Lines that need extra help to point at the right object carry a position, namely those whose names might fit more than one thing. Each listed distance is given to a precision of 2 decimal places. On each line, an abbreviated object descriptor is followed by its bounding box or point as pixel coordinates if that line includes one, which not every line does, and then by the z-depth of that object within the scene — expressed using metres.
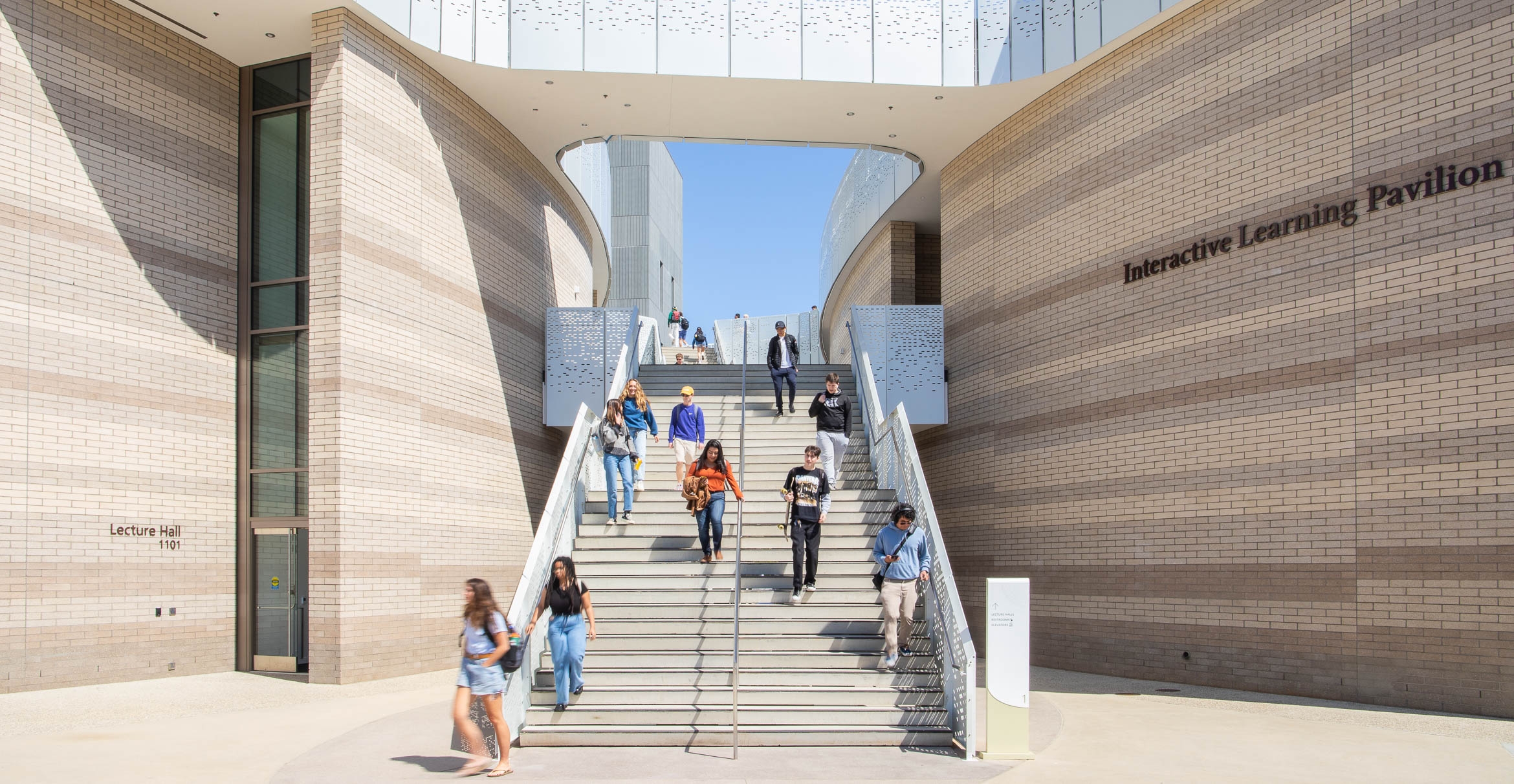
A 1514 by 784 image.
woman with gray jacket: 12.52
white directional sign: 8.49
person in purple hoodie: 13.84
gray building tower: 48.06
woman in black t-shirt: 9.12
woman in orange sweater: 11.61
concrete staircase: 9.02
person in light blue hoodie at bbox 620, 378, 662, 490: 13.67
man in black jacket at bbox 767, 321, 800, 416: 16.67
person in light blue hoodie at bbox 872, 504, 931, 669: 9.85
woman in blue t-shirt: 7.81
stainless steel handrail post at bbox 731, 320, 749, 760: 8.24
